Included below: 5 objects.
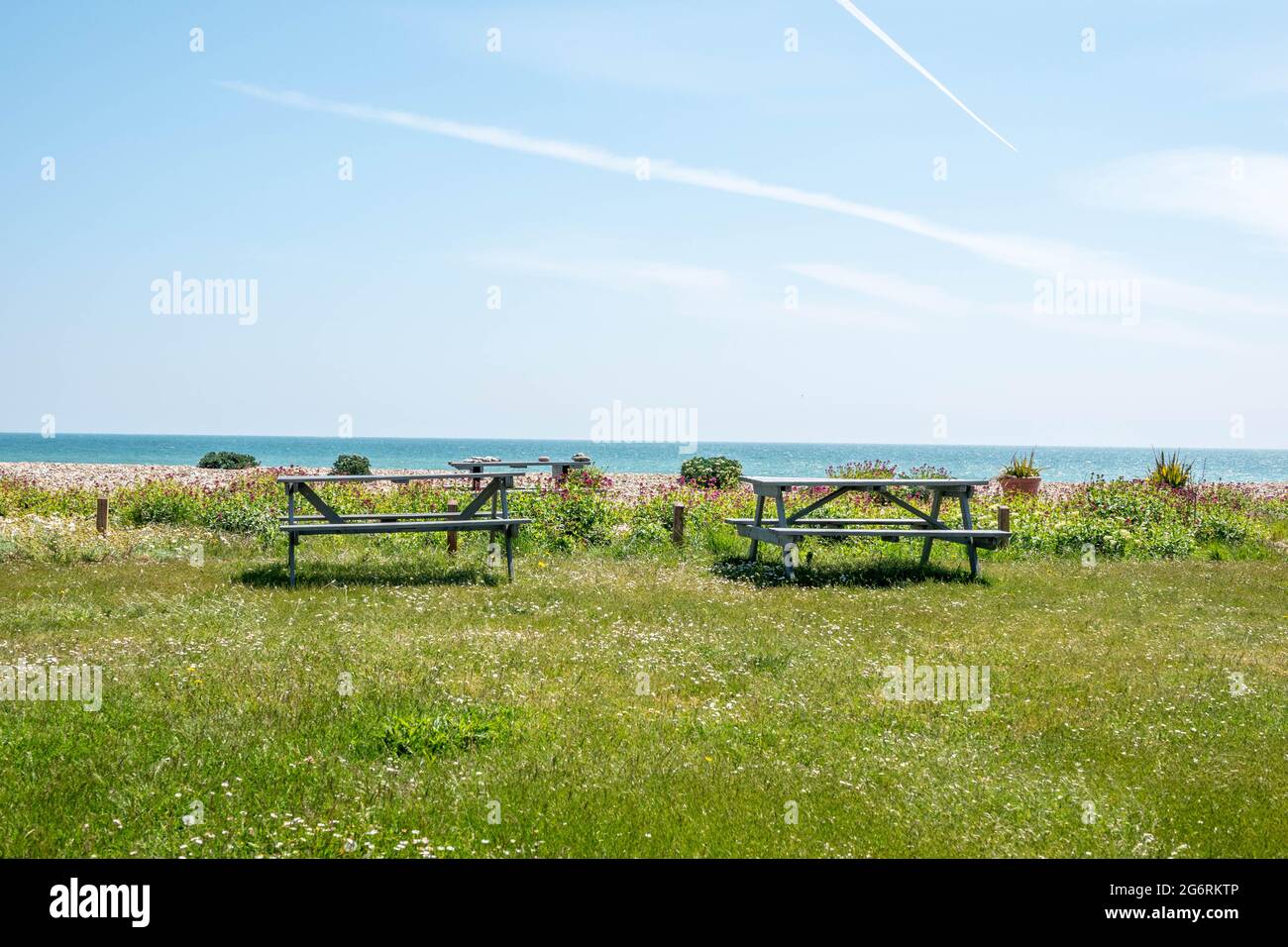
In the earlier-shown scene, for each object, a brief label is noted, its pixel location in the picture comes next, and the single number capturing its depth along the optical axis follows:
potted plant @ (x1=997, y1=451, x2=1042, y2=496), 20.17
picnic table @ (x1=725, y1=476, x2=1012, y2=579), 12.12
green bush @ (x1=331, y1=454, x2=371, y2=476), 27.64
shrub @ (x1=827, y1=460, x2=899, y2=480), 19.16
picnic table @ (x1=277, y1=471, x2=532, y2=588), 11.10
